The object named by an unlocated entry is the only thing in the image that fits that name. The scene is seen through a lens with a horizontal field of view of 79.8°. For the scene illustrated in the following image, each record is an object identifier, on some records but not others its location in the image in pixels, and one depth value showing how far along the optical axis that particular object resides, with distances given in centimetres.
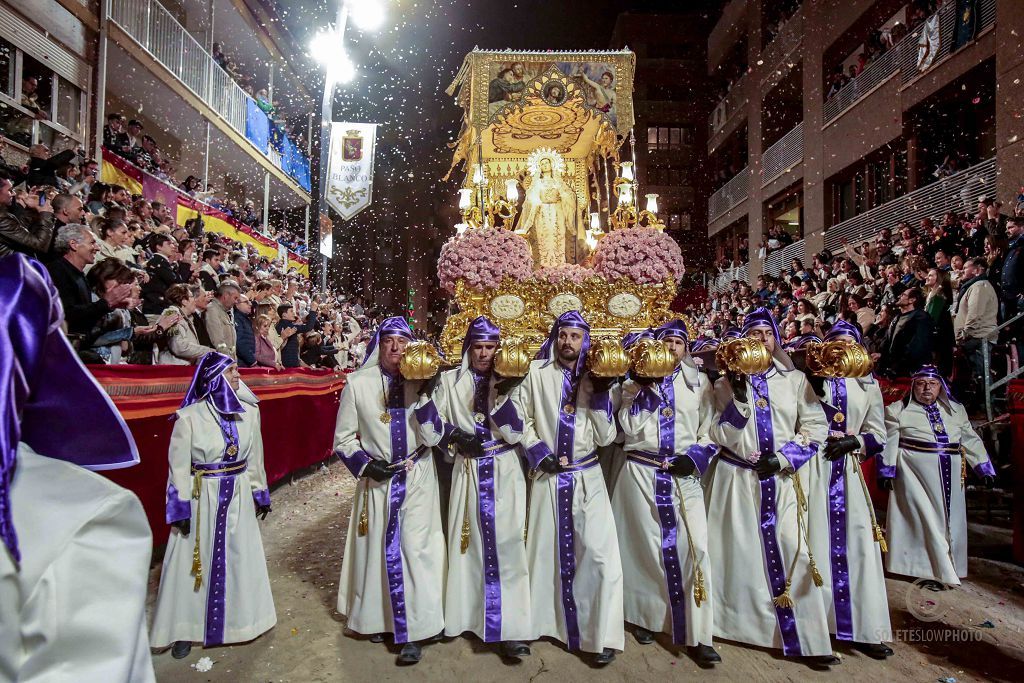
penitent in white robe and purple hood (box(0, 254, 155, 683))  93
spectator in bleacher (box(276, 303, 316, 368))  901
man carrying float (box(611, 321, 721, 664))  370
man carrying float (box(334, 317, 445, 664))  370
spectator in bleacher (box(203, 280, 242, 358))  629
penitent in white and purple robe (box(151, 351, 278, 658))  364
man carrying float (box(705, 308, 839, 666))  369
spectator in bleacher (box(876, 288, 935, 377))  702
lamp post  1245
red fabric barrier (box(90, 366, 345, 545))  424
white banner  1630
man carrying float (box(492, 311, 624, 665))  362
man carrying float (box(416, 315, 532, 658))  374
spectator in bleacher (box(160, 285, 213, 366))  540
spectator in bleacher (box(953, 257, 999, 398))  723
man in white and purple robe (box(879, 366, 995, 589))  505
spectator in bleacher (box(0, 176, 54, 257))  449
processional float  731
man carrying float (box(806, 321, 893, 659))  380
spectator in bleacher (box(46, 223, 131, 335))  432
